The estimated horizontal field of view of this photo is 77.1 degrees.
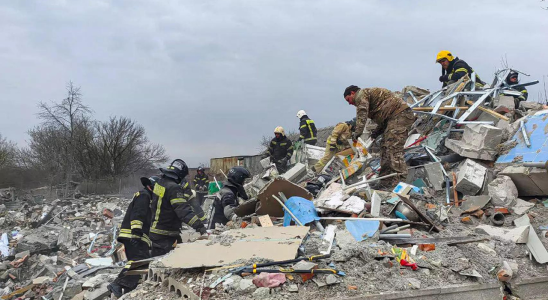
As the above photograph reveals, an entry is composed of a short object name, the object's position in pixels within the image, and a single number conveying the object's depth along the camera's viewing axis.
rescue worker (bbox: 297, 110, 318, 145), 9.59
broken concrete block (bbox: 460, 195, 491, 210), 4.88
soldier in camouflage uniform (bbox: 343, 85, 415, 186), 5.94
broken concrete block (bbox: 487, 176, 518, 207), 4.85
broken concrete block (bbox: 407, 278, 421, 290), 2.99
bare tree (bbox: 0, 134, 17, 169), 25.09
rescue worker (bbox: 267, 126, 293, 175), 9.25
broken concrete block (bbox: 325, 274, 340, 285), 2.91
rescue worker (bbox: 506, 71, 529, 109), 7.75
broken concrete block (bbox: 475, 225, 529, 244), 3.85
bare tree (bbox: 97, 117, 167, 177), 26.89
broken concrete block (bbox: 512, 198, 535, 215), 4.70
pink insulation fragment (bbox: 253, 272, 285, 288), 2.88
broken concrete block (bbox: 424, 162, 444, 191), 5.70
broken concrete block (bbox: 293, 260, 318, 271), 2.99
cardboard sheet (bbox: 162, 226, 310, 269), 3.24
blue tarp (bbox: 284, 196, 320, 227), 4.43
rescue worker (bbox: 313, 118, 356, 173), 7.73
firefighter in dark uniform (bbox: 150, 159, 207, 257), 4.51
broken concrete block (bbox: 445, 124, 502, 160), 5.75
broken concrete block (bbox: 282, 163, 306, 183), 7.38
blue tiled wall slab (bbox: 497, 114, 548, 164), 5.21
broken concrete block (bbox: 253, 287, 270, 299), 2.79
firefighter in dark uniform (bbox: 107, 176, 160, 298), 4.75
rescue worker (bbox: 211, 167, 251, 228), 5.45
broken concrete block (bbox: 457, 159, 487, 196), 5.20
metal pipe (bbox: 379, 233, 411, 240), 3.92
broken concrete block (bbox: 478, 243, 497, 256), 3.67
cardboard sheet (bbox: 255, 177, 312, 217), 4.87
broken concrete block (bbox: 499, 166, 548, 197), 4.84
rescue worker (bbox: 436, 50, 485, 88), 8.00
